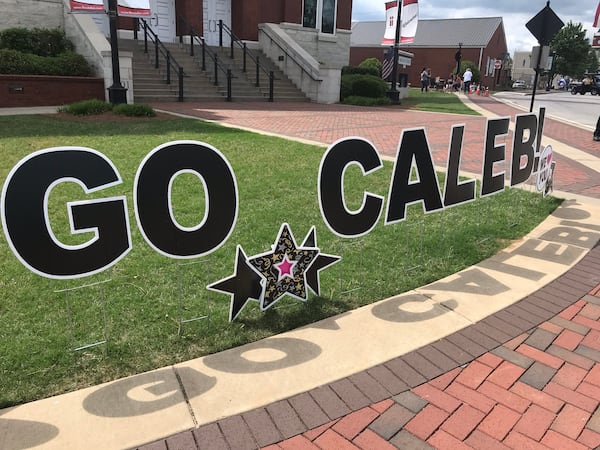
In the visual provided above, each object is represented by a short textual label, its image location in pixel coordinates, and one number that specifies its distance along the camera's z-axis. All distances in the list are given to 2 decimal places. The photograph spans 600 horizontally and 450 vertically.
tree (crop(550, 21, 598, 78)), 81.19
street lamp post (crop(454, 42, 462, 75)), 44.90
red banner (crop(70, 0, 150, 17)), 13.26
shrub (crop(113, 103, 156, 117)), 11.59
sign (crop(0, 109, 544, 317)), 2.47
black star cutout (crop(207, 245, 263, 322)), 3.19
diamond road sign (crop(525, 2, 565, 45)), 7.36
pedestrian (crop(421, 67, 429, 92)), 35.78
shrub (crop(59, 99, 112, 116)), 11.51
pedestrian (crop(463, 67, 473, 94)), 37.19
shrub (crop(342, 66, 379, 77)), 24.94
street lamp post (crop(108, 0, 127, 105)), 12.78
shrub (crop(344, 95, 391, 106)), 20.73
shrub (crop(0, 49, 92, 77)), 13.53
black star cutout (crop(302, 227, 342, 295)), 3.53
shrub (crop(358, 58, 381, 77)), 33.52
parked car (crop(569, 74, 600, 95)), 50.25
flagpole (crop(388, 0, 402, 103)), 21.15
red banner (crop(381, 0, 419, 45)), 21.27
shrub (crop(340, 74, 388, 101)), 22.00
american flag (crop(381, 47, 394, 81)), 27.63
